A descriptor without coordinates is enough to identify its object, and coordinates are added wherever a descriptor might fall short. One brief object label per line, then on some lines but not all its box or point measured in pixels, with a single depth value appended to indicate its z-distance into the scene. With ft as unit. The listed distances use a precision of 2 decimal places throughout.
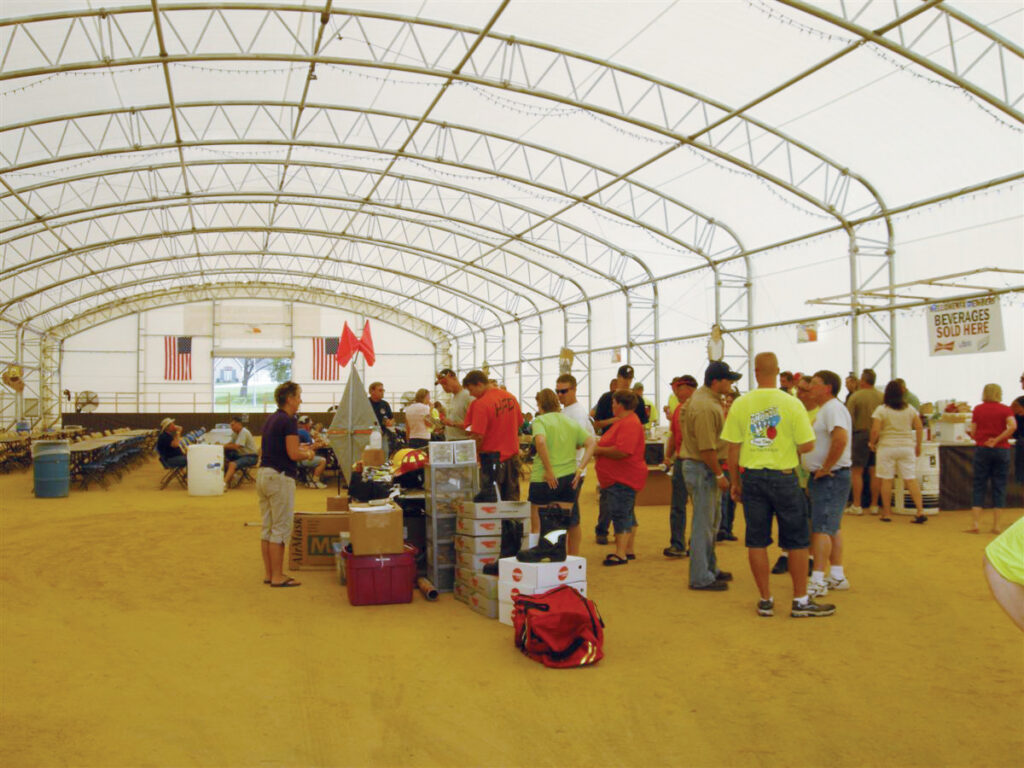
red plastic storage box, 17.99
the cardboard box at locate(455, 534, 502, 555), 17.74
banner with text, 35.42
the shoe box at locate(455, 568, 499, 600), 16.69
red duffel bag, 13.50
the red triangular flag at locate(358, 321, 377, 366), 34.86
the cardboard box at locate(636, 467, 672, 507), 35.24
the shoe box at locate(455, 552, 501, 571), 17.72
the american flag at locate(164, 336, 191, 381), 107.96
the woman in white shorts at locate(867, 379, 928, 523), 27.73
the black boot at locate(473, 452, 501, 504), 21.18
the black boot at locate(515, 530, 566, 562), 15.62
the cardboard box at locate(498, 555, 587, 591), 15.34
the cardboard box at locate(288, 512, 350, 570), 22.39
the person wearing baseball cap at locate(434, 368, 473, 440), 27.40
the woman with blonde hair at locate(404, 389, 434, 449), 34.53
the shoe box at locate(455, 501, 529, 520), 17.84
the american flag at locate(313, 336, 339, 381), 110.42
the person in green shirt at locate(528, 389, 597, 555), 20.07
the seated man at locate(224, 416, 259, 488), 44.88
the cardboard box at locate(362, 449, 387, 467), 29.60
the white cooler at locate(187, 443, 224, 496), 40.52
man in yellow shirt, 15.87
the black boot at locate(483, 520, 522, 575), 17.63
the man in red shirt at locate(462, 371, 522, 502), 21.16
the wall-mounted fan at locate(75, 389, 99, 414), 95.54
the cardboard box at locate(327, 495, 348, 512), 25.43
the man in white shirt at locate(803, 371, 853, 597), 17.29
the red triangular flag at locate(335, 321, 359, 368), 33.40
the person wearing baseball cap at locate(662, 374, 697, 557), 22.98
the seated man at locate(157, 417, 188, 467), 44.78
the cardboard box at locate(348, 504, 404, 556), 18.11
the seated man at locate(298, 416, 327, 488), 41.42
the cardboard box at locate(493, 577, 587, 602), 15.42
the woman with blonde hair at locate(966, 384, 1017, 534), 26.71
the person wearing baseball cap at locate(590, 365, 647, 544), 25.34
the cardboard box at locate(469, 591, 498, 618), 16.67
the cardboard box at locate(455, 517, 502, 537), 17.72
